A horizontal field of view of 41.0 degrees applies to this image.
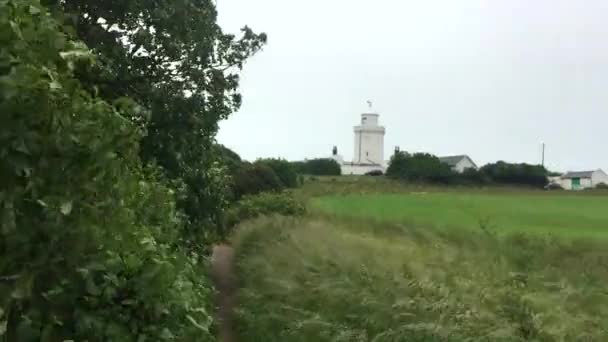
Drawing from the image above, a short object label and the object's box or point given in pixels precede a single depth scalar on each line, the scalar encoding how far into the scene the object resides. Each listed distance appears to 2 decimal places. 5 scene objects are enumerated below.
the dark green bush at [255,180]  47.28
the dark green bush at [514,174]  61.41
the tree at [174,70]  15.05
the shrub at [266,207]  37.44
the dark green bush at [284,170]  53.19
